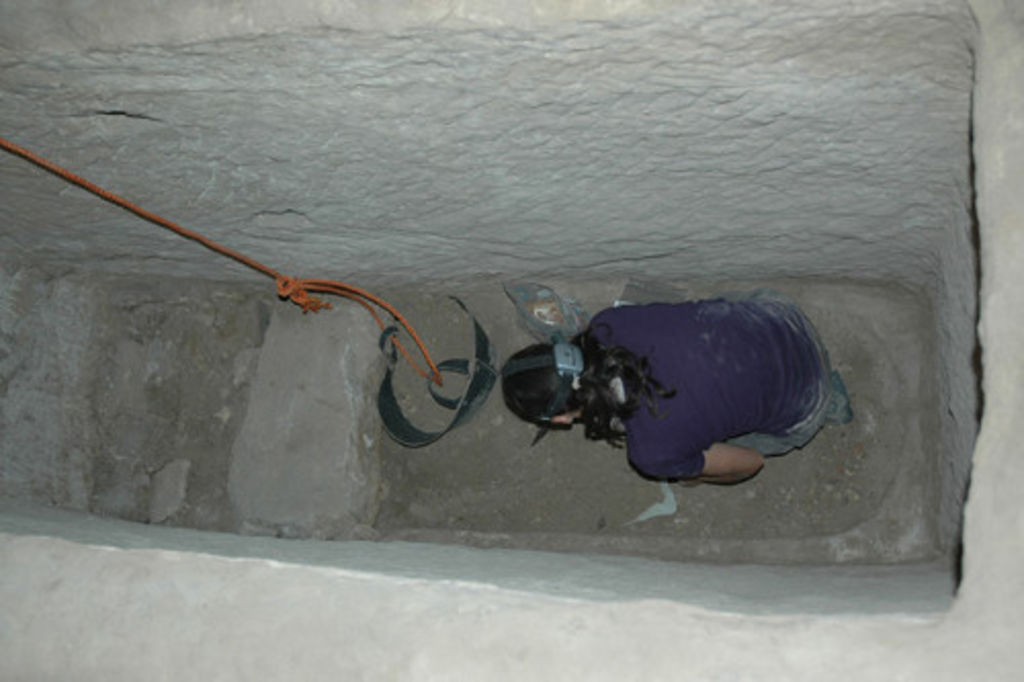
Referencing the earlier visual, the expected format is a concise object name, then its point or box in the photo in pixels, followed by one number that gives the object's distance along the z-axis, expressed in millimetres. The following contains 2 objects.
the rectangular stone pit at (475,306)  1324
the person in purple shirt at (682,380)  1911
